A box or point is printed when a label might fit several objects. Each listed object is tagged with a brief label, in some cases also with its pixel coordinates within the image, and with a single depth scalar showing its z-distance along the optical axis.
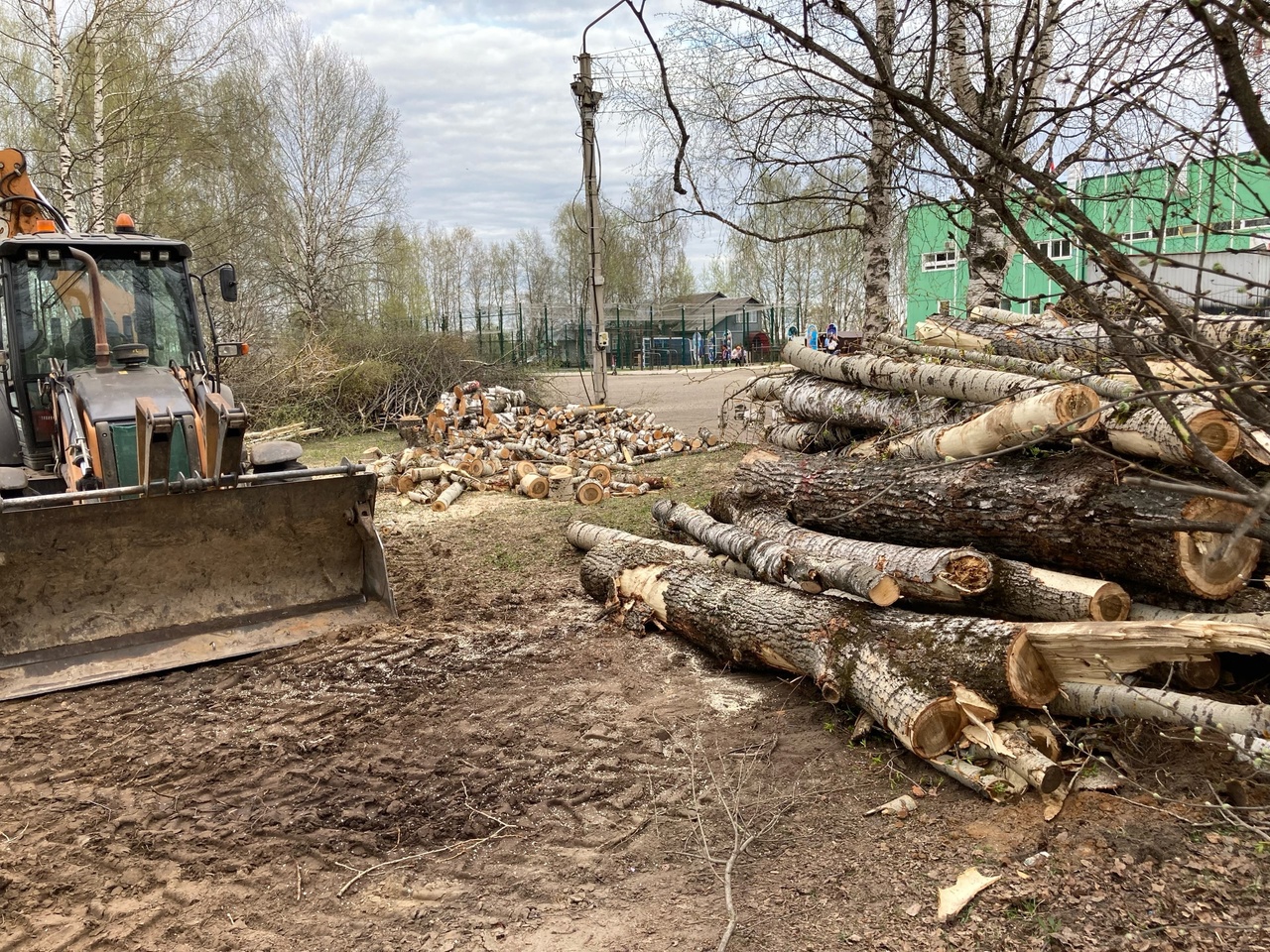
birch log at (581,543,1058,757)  3.78
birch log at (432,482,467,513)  10.36
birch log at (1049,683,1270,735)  3.22
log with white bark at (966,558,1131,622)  4.07
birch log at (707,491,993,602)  4.29
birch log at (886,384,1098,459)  4.50
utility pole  15.44
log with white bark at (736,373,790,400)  8.83
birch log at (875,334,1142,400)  4.73
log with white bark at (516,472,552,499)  10.84
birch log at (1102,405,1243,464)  3.92
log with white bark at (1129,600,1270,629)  3.45
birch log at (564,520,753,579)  6.04
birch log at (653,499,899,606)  4.39
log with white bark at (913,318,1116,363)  6.25
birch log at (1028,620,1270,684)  3.31
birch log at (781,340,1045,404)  5.61
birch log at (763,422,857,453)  7.52
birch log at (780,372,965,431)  6.24
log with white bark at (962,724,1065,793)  3.43
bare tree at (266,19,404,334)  27.28
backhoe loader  5.26
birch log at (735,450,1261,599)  3.90
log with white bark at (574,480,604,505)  10.37
